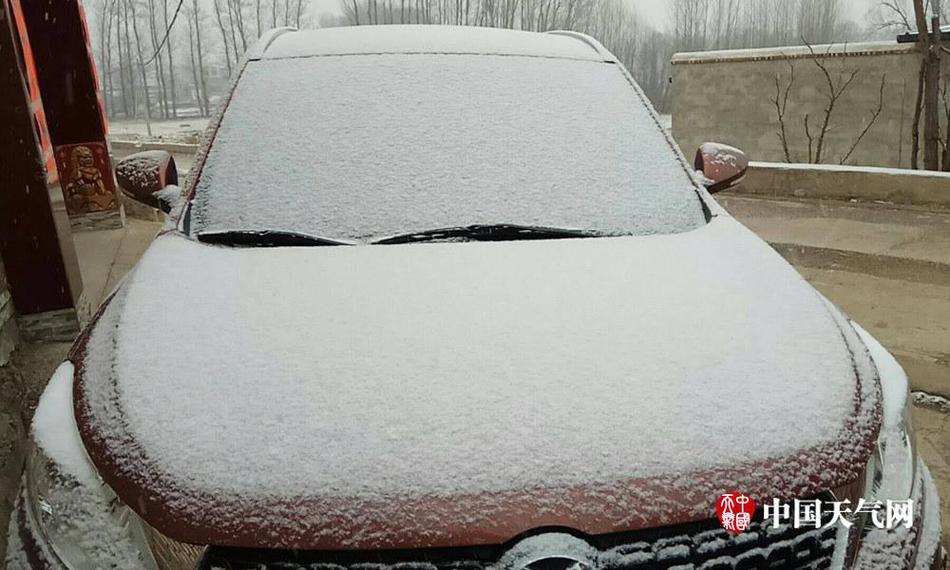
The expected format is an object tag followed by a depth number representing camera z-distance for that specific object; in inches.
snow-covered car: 47.4
